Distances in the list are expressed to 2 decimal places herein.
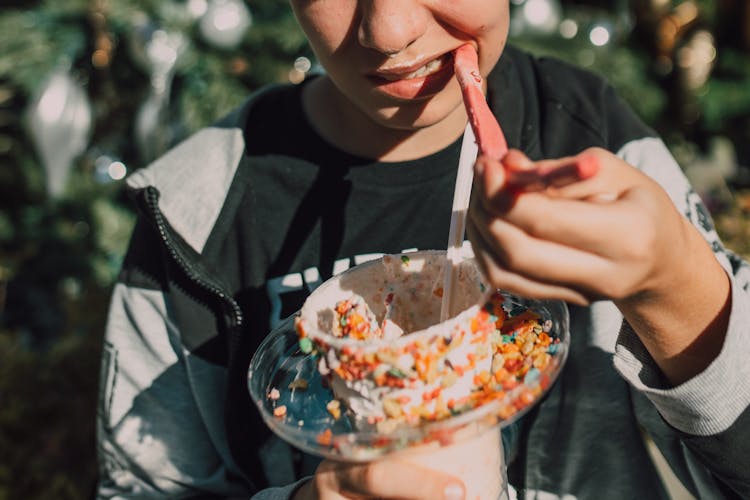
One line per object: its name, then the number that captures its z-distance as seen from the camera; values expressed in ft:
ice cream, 1.94
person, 2.53
